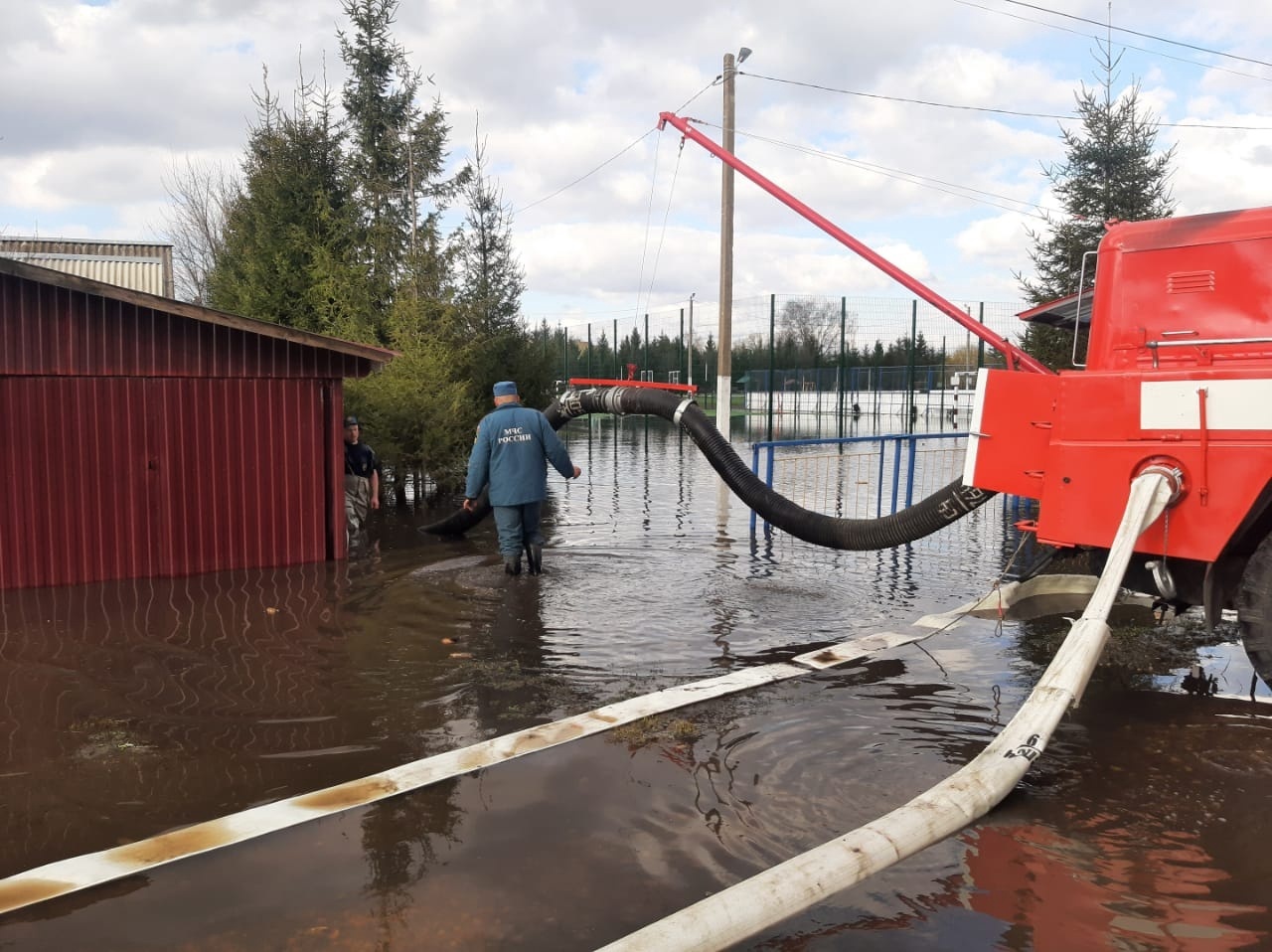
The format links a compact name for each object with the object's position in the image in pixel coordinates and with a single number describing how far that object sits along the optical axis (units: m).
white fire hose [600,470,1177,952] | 2.94
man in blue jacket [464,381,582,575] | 8.55
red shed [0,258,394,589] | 8.55
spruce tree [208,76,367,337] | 19.27
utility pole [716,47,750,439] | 16.95
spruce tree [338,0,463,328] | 19.50
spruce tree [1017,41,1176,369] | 16.28
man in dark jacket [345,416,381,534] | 11.91
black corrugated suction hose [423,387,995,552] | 7.41
